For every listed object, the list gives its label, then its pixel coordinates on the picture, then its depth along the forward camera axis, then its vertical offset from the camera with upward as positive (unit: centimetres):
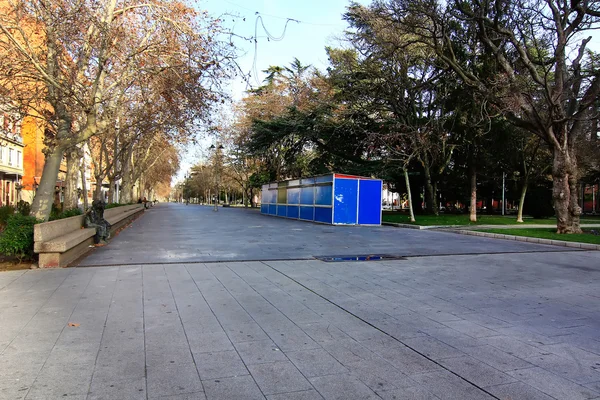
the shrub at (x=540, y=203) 3438 +17
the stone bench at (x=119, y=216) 1755 -85
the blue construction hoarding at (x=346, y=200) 2303 +15
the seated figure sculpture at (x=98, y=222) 1320 -75
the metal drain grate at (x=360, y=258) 1047 -139
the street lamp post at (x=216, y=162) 4900 +452
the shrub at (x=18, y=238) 874 -84
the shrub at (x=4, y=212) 1531 -57
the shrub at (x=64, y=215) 1259 -51
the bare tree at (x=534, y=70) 1662 +564
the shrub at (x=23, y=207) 1675 -41
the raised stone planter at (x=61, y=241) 871 -94
